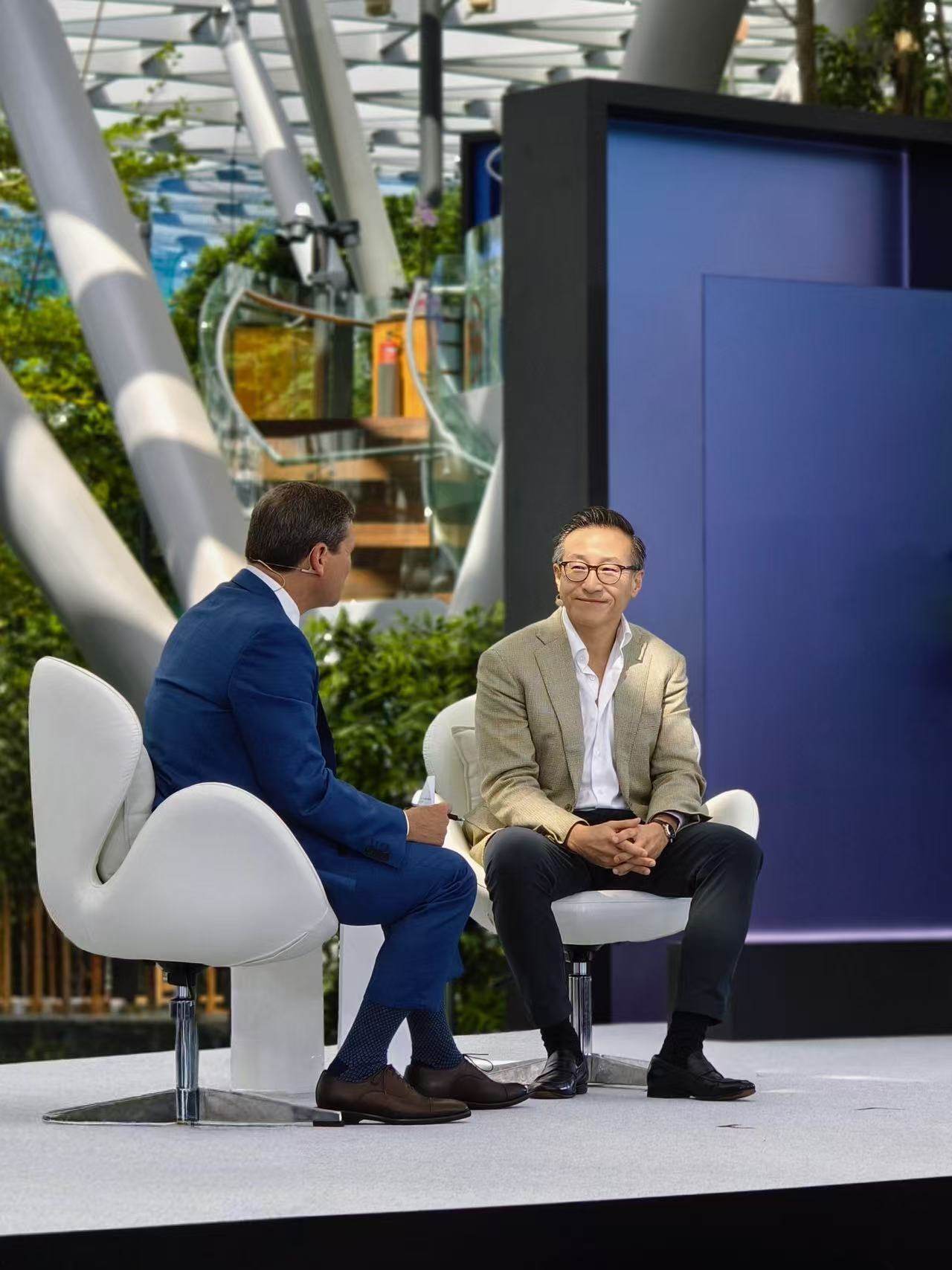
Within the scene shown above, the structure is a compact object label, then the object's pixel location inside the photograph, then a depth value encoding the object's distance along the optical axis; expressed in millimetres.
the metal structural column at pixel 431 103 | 21672
